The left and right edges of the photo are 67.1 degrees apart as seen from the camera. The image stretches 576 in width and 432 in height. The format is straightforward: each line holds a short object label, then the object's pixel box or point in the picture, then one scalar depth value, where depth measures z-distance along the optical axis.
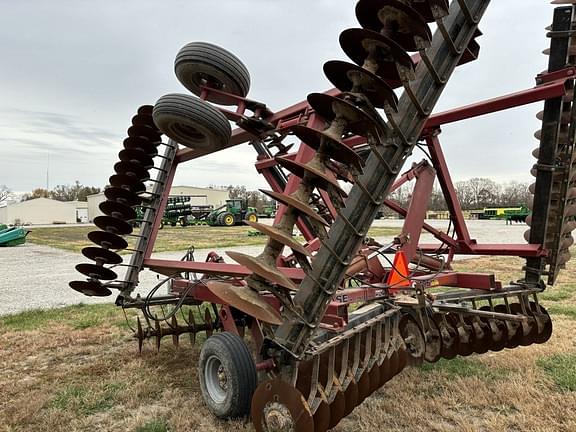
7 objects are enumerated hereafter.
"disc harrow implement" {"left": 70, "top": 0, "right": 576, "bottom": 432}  2.01
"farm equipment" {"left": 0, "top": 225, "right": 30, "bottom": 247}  20.44
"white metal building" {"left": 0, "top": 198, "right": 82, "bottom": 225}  65.00
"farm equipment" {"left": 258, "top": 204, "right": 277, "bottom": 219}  49.81
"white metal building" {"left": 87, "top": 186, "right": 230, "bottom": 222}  67.25
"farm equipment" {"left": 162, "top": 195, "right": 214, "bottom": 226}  34.25
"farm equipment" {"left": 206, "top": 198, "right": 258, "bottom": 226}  34.22
